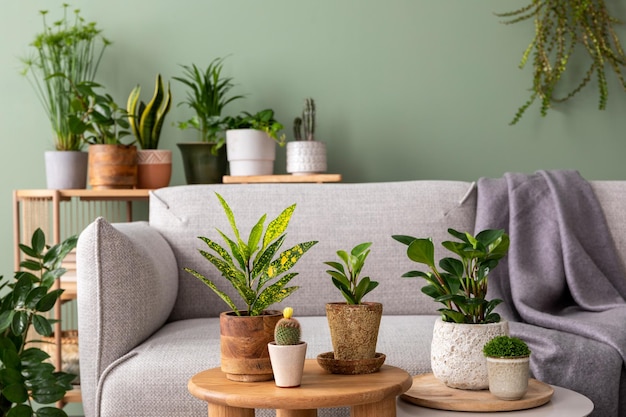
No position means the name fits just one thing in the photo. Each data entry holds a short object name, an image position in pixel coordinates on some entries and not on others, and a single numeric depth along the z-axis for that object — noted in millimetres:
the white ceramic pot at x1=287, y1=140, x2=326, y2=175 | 2955
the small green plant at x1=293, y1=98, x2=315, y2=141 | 3021
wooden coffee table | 1287
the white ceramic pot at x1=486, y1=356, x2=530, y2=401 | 1421
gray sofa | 1880
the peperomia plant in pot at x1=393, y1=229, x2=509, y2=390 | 1500
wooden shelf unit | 2822
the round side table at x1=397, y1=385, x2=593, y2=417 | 1403
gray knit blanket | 2004
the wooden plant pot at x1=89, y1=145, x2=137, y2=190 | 2893
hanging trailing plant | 3160
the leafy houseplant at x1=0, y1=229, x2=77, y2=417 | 1811
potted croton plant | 1397
